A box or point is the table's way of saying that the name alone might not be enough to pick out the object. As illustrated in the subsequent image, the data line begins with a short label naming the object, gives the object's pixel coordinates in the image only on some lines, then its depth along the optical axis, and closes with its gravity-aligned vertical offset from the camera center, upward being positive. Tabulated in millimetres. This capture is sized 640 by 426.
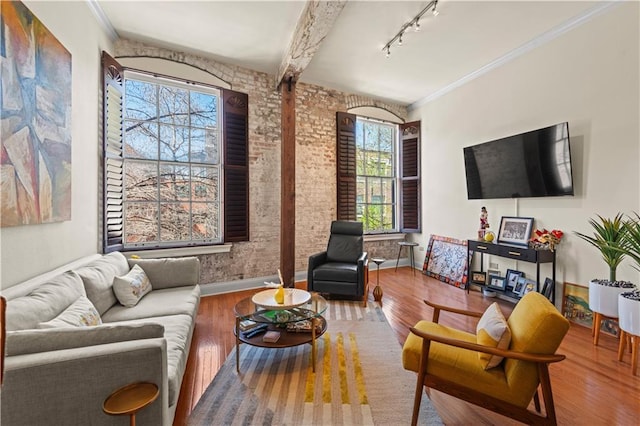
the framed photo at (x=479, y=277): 4094 -990
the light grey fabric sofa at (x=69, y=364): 1131 -669
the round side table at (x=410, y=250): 5201 -767
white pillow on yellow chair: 1488 -698
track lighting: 2842 +2144
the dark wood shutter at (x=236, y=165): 3996 +693
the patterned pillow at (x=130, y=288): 2344 -677
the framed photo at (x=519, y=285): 3611 -978
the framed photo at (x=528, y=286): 3486 -953
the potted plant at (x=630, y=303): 2059 -697
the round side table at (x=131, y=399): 1142 -817
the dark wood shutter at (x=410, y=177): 5477 +712
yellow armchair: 1371 -853
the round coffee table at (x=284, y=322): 2119 -913
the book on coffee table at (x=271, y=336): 2101 -975
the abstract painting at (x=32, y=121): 1603 +610
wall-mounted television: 3166 +609
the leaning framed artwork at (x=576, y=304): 2982 -1040
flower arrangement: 3238 -329
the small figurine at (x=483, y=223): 4102 -168
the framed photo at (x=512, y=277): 3707 -896
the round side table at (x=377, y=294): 3631 -1094
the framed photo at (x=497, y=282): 3805 -998
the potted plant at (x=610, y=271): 2447 -560
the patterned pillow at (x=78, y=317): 1485 -620
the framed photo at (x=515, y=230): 3600 -250
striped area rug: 1684 -1249
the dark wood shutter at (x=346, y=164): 4959 +868
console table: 3201 -517
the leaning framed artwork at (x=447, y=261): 4418 -840
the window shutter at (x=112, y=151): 3074 +699
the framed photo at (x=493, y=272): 4018 -893
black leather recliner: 3605 -757
